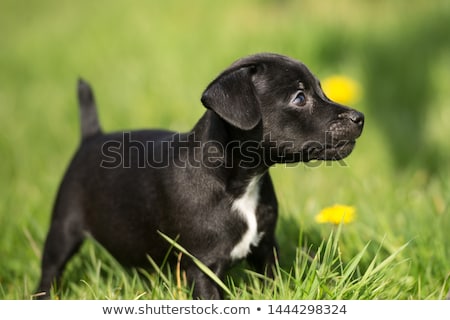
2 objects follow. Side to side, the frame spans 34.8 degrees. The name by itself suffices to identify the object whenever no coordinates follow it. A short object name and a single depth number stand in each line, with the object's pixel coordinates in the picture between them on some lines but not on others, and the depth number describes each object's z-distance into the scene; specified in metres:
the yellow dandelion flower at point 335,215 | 3.81
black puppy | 3.38
